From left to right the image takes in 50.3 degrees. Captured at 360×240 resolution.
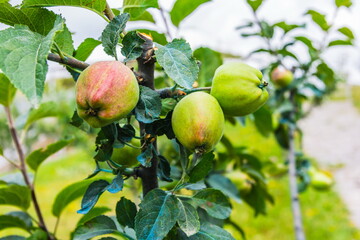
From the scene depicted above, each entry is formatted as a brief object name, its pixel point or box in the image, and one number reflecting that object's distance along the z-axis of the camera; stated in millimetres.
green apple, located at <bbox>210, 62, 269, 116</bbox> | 518
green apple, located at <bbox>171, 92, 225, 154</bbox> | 485
